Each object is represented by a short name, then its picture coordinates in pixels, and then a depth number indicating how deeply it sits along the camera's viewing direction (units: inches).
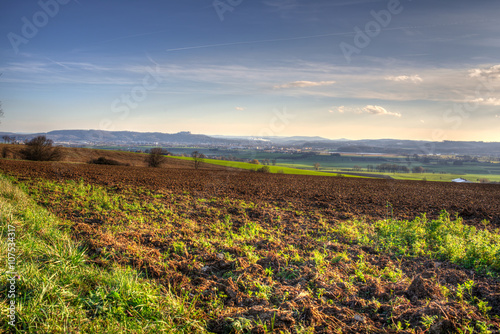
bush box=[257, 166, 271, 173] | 1870.1
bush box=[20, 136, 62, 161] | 1594.5
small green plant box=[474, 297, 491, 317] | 163.9
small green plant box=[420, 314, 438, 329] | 150.6
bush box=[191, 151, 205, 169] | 2117.4
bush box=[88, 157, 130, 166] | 1908.2
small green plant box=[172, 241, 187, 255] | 257.1
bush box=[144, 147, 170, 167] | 1931.6
